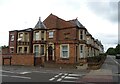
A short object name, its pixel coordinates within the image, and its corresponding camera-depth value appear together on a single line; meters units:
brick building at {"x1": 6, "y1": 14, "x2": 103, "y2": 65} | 12.98
